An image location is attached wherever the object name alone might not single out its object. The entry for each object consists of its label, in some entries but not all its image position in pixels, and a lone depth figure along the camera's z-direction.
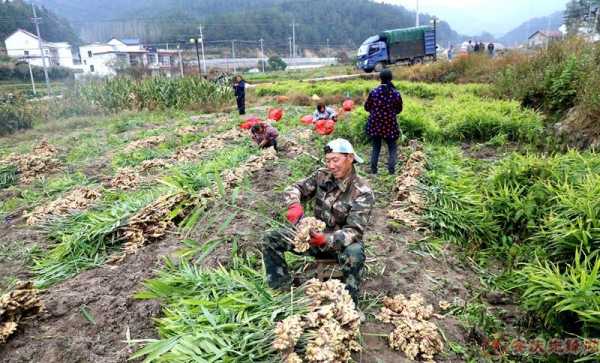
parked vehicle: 27.20
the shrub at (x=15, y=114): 13.09
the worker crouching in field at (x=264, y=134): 6.99
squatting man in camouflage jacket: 2.69
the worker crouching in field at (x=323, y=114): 8.68
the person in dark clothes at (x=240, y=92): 13.06
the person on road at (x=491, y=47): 26.93
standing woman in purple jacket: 5.94
